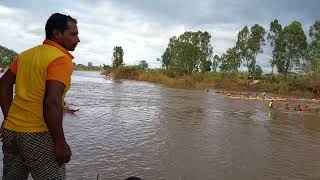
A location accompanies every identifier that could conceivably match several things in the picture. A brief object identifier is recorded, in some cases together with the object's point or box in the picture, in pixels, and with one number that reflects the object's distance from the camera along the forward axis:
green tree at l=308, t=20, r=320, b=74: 32.02
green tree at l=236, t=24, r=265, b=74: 37.05
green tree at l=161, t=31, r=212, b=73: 45.38
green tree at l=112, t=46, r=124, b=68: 61.52
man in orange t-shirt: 1.86
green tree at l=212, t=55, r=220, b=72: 62.93
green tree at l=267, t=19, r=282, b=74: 37.10
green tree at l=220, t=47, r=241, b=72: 39.36
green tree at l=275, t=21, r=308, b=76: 36.29
